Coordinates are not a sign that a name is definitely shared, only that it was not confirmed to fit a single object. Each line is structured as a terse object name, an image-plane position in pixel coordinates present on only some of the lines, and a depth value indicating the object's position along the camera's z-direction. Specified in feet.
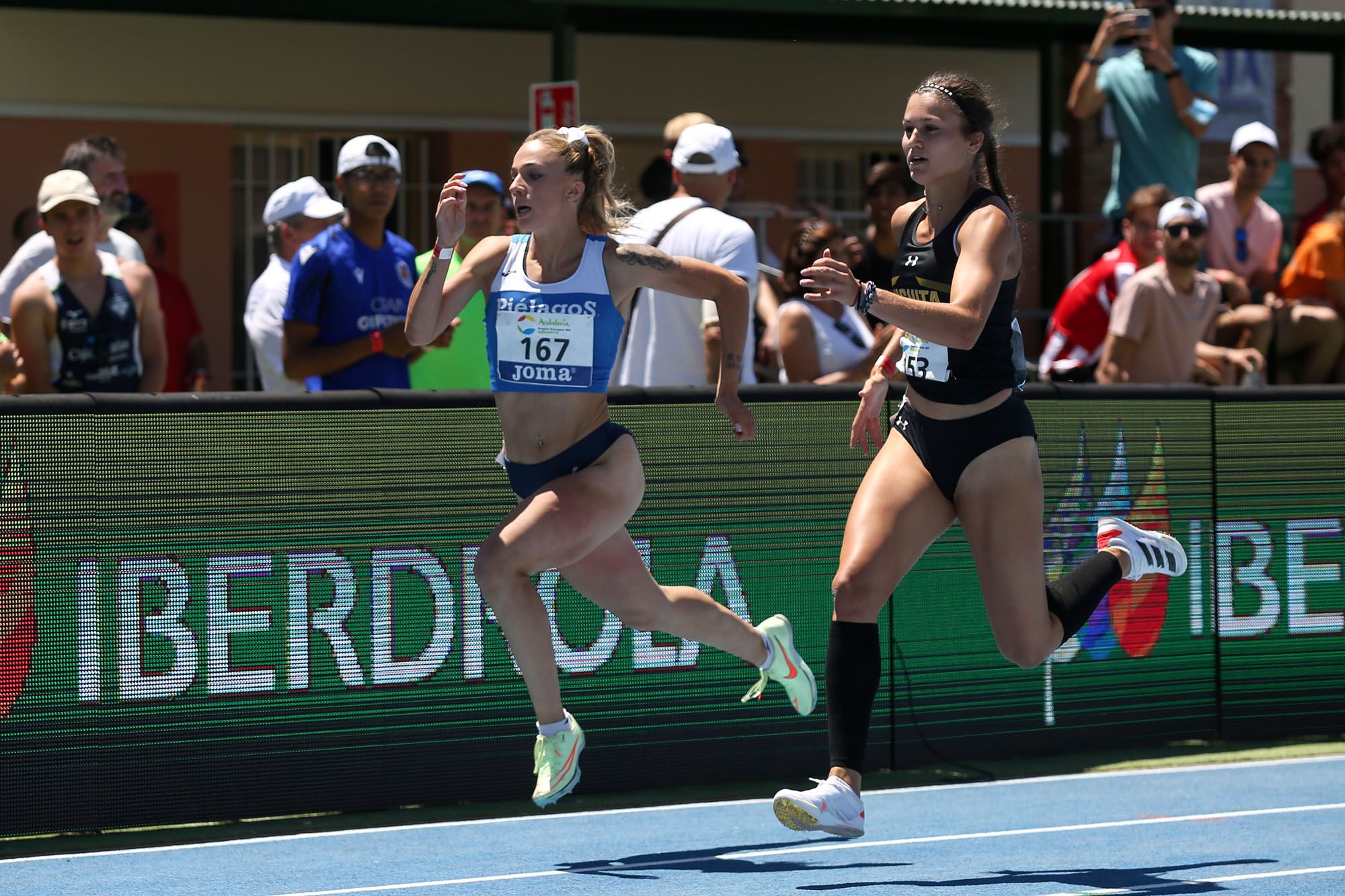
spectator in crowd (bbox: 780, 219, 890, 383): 60.08
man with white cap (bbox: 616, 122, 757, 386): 54.34
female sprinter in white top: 38.86
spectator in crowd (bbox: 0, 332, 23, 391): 54.34
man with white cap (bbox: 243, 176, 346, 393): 59.26
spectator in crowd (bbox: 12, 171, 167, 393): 53.78
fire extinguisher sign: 70.59
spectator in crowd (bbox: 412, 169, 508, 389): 58.13
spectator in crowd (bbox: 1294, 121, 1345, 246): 77.87
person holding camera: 73.51
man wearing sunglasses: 63.82
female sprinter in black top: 38.22
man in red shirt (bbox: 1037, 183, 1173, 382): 67.92
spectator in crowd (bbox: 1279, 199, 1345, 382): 73.25
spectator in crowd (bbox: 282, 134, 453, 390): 53.36
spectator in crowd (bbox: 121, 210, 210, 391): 72.74
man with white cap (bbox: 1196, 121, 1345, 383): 72.54
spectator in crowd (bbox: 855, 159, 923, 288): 67.72
